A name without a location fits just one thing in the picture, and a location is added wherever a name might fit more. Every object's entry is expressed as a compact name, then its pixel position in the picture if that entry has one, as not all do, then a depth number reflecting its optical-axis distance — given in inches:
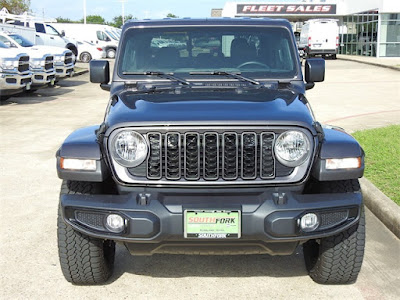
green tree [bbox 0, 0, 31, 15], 2190.9
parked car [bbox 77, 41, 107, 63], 1359.5
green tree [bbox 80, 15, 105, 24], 5595.5
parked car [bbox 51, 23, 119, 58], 1462.8
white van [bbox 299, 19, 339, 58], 1533.0
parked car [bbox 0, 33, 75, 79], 751.7
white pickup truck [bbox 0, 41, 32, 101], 613.9
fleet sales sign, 2188.7
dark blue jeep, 141.5
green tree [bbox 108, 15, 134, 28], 5253.9
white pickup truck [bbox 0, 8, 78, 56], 1044.5
